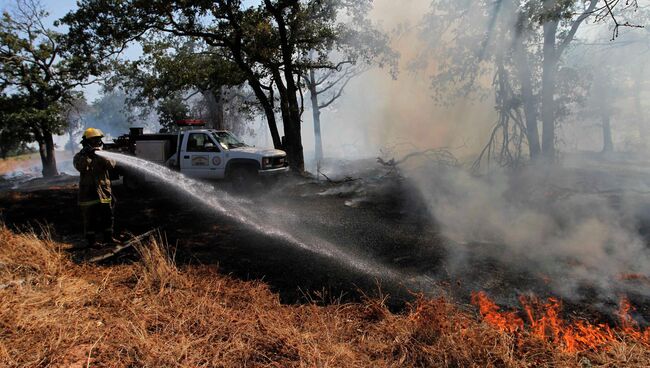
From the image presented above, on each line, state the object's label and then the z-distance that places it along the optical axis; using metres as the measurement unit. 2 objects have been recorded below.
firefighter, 5.80
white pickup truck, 10.70
